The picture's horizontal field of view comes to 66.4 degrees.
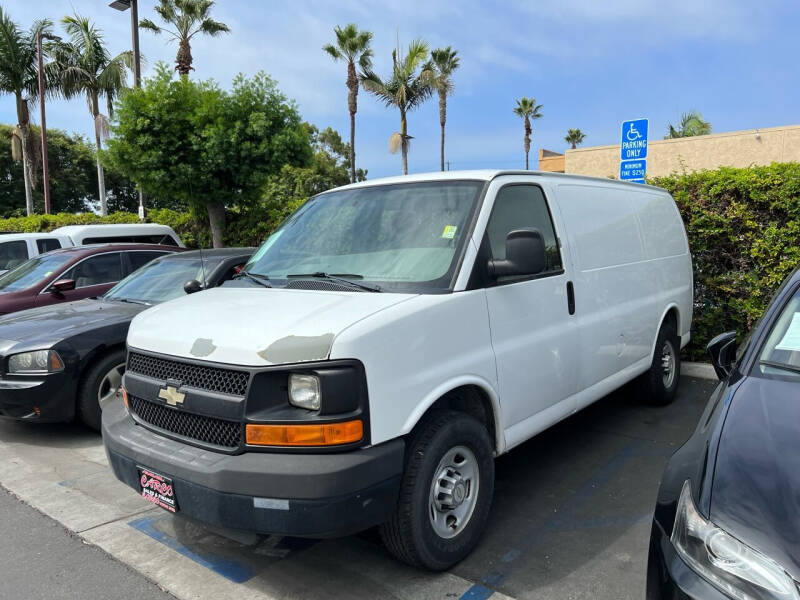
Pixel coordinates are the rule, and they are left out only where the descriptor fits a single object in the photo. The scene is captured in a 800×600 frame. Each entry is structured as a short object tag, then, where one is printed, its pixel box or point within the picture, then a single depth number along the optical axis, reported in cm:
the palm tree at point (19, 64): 2561
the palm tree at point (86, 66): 2789
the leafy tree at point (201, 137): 1130
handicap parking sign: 782
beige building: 2200
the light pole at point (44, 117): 2103
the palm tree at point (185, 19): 1975
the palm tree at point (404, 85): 2795
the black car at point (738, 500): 183
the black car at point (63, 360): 504
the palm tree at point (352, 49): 2662
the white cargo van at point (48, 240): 1024
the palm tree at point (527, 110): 5062
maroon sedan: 723
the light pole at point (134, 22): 1345
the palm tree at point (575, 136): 5878
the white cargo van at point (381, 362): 261
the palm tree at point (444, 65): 3195
